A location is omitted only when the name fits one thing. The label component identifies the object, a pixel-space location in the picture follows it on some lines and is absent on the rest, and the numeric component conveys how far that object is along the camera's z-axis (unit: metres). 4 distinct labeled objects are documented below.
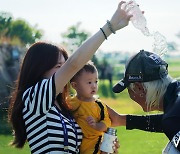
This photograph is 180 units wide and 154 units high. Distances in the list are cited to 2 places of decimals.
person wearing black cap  2.55
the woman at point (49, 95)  2.96
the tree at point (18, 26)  25.95
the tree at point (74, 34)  36.50
